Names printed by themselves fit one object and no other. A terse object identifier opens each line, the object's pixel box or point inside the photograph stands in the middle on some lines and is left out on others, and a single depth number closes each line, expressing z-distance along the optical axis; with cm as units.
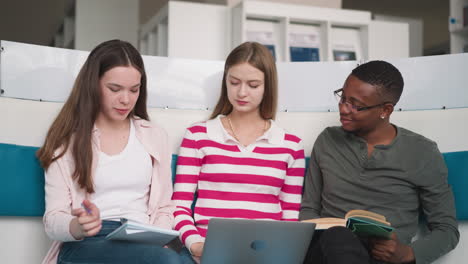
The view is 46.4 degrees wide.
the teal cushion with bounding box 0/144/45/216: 174
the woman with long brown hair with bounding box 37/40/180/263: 160
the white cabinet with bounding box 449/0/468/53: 482
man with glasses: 181
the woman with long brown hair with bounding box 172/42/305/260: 187
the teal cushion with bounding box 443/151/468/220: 190
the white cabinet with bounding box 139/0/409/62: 439
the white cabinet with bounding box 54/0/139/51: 538
